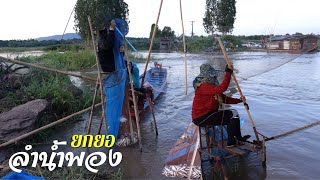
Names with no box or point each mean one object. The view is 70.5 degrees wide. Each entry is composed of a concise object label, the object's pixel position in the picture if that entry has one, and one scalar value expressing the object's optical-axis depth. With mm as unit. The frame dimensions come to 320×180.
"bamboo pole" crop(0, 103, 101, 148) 3247
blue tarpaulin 3659
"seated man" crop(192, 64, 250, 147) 2854
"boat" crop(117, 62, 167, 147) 3910
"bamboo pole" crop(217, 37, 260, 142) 2692
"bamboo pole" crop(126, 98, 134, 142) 3862
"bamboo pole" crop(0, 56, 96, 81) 3405
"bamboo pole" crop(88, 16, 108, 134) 3545
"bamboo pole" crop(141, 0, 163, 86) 3858
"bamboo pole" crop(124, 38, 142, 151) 3582
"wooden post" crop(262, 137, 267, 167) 2944
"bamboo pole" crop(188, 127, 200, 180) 2980
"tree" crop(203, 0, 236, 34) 32309
